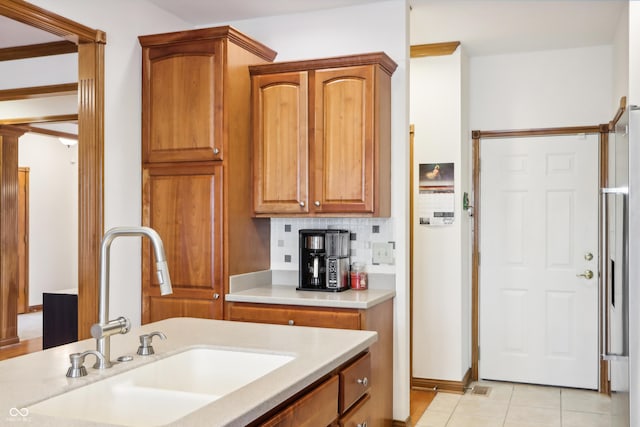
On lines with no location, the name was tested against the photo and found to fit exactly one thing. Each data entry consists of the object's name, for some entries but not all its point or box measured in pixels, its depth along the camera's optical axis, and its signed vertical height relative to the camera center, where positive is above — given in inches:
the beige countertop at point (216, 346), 52.8 -16.7
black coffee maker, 148.4 -10.4
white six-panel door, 190.2 -14.5
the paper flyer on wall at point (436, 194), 186.5 +6.2
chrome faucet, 61.5 -7.4
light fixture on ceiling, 341.1 +41.7
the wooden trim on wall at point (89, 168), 133.9 +10.5
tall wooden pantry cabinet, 141.6 +12.2
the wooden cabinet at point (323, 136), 141.3 +18.5
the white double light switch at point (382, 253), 151.9 -9.5
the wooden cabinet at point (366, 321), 132.0 -23.6
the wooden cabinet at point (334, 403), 62.1 -21.5
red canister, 150.9 -16.0
